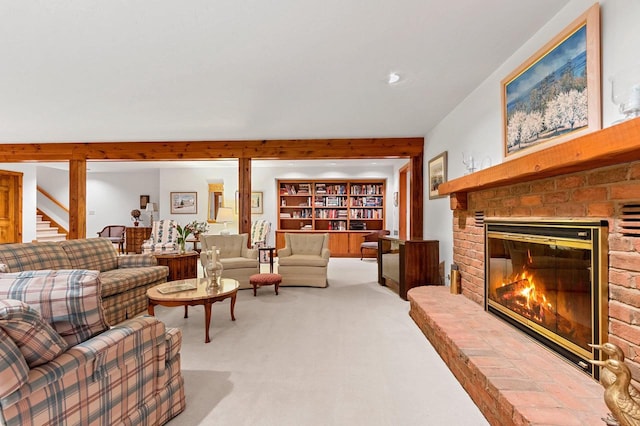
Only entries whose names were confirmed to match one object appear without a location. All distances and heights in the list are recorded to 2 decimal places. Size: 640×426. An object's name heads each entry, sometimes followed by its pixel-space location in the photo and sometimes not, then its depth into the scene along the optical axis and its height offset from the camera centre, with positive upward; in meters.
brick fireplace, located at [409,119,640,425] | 1.35 -0.41
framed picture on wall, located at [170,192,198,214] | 8.35 +0.37
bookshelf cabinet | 8.36 +0.25
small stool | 4.28 -0.89
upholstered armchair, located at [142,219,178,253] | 6.60 -0.36
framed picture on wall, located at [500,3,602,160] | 1.68 +0.78
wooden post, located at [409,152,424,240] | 5.11 +0.29
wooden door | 6.74 +0.21
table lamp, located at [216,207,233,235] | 6.22 +0.01
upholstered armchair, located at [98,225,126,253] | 8.31 -0.43
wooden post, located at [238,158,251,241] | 5.40 +0.34
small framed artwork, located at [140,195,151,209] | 8.84 +0.42
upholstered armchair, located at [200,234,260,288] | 4.71 -0.63
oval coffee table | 2.66 -0.70
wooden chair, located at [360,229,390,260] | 7.55 -0.63
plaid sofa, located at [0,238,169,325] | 3.08 -0.56
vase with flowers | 4.78 -0.38
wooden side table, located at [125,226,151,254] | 8.19 -0.50
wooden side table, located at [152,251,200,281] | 4.48 -0.69
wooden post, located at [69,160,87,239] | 5.41 +0.35
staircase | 7.93 -0.40
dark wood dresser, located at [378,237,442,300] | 4.01 -0.63
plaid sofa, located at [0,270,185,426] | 1.05 -0.57
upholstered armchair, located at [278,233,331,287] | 4.82 -0.83
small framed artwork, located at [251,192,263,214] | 8.20 +0.33
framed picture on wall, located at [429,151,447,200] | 4.06 +0.58
